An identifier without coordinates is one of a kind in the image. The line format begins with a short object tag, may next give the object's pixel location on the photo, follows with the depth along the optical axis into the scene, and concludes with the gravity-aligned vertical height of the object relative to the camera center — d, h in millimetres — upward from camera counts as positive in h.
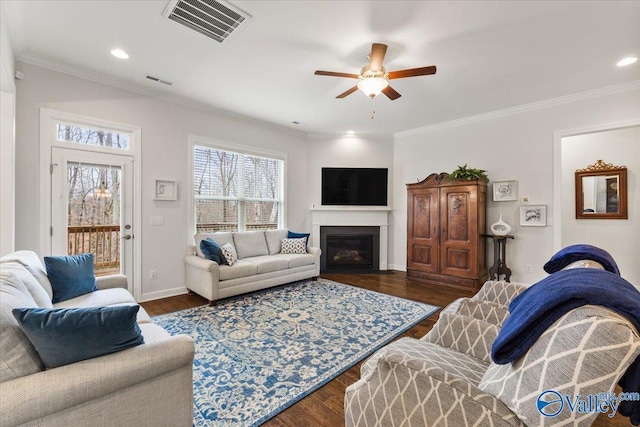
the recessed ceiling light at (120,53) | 2846 +1671
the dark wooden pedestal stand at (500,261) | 4266 -758
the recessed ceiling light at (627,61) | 2936 +1655
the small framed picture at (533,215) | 4099 -33
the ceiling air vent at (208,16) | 2178 +1649
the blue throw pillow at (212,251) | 3748 -531
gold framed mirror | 4332 +357
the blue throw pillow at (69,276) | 2232 -539
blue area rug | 1808 -1209
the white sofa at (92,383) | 995 -679
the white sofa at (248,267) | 3596 -790
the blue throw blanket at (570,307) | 787 -285
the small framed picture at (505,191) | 4383 +360
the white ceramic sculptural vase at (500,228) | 4293 -240
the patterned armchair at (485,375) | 727 -627
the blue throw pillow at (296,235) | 5116 -419
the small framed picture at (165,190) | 3869 +325
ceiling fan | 2551 +1345
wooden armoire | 4355 -324
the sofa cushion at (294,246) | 4887 -597
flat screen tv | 5789 +540
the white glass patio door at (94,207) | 3166 +61
